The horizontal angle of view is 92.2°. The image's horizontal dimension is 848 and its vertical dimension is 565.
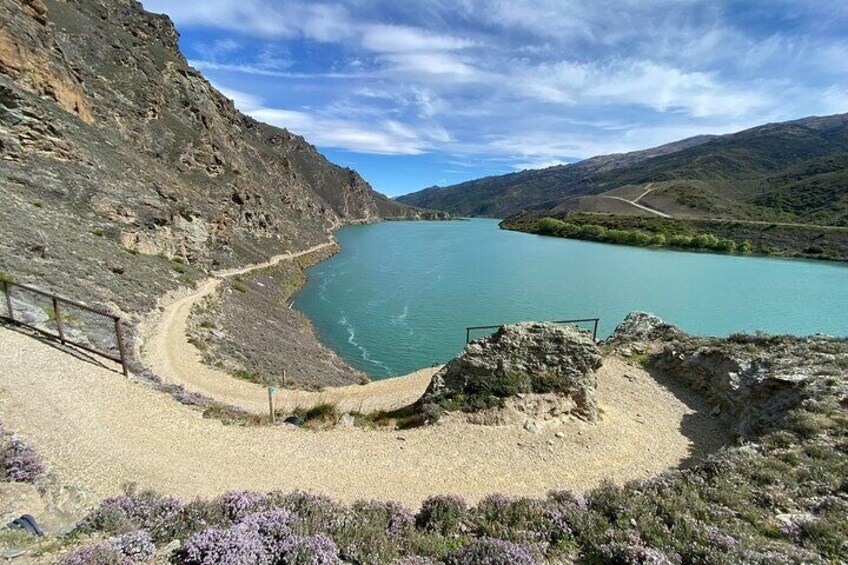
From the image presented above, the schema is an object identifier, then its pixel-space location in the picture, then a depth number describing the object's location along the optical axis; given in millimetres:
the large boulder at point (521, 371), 12203
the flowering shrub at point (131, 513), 5447
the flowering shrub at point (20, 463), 6172
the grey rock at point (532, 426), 11141
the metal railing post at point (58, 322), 11502
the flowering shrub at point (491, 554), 5352
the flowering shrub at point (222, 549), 4883
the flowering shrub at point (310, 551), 5039
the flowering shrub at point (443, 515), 6567
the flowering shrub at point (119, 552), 4465
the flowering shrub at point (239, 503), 6039
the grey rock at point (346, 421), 11410
